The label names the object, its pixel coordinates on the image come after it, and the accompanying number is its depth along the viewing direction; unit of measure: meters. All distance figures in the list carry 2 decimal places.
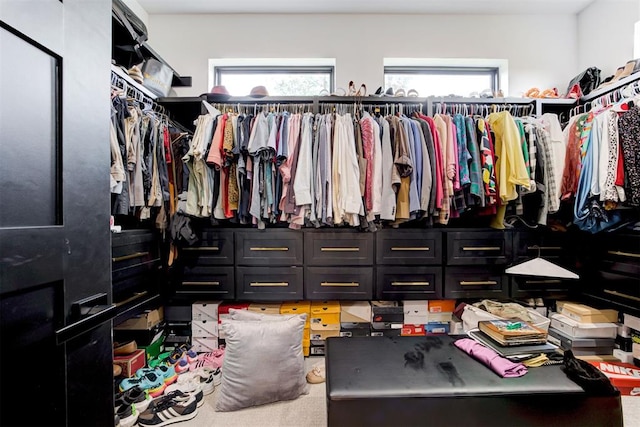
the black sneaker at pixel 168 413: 1.48
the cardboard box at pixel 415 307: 2.18
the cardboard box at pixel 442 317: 2.22
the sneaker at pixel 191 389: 1.65
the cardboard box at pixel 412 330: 2.18
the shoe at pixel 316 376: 1.81
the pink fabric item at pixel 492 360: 1.21
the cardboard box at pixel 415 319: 2.18
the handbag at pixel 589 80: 2.35
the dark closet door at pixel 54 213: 0.52
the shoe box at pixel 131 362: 1.79
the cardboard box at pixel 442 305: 2.22
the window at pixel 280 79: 2.79
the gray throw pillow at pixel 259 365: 1.54
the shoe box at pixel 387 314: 2.17
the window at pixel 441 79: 2.80
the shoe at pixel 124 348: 1.88
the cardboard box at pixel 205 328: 2.18
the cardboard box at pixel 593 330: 1.98
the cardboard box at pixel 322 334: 2.17
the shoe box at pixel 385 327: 2.17
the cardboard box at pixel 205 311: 2.18
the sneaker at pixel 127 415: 1.44
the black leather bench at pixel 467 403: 1.09
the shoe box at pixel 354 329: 2.18
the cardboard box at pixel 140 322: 2.03
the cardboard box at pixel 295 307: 2.16
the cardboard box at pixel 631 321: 1.87
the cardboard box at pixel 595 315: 2.00
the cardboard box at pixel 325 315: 2.16
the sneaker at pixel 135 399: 1.54
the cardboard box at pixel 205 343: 2.19
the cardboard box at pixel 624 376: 1.68
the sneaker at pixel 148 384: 1.68
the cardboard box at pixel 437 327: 2.21
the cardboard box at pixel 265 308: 2.16
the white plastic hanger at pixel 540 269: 1.41
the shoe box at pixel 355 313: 2.17
